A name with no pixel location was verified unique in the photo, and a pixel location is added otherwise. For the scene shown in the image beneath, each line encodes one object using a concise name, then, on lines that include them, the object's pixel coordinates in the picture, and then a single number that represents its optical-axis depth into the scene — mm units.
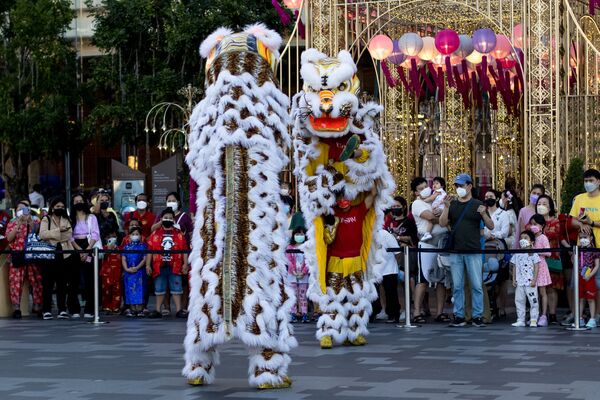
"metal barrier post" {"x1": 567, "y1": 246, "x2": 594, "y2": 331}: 14484
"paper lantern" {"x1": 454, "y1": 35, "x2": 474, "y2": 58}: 25484
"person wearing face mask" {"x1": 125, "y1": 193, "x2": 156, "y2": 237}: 18016
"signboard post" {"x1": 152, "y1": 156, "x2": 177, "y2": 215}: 22422
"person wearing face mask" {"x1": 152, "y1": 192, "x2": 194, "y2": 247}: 17609
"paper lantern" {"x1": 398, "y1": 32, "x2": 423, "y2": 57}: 24875
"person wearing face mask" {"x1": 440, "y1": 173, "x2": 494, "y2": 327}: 15172
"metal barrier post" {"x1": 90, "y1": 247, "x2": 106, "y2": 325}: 16516
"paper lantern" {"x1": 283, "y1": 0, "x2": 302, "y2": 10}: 25234
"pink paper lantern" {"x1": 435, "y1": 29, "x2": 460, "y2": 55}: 24234
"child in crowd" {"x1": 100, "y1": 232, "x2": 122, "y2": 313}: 17484
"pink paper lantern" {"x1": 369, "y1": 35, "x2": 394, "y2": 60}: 24922
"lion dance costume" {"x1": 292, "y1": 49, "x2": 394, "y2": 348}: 13039
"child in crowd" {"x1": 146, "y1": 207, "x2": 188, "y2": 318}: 16938
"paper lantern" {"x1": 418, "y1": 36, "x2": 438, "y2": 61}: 25422
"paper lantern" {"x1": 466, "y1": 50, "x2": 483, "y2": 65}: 25891
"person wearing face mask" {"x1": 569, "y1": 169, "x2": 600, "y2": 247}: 15086
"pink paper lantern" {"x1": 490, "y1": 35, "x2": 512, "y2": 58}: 25438
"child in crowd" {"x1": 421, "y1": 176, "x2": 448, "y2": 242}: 15992
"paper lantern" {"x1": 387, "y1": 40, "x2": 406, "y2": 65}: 25500
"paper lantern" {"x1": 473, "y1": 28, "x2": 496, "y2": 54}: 24594
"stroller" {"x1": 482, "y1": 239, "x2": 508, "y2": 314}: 15744
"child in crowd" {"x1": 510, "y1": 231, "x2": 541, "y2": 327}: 15008
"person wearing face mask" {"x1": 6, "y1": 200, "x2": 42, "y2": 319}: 17656
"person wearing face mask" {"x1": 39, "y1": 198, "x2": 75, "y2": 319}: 17203
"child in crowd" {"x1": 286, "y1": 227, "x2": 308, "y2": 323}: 16188
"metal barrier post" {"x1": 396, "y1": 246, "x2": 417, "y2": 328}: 15323
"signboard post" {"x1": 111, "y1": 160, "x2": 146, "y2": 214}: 22531
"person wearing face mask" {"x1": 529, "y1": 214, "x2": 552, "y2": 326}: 15078
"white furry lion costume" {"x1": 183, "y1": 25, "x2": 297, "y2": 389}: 9719
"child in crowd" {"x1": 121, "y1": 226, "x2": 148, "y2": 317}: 17188
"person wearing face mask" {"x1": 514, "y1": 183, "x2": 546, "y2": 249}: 16047
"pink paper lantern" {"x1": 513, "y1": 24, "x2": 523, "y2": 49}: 24031
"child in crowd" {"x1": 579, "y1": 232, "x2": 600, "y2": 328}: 14719
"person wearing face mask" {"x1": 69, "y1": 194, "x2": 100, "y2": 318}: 17422
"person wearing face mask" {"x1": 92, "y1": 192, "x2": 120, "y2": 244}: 18266
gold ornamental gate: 21656
